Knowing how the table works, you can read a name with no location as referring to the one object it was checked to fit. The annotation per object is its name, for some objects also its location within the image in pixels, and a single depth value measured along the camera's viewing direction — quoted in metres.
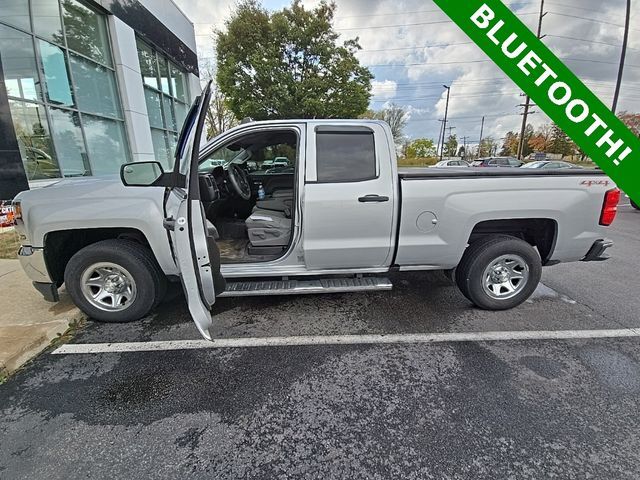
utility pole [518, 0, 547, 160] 26.50
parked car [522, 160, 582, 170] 19.05
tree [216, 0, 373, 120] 16.83
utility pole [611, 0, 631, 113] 17.01
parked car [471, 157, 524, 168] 22.98
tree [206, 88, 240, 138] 28.96
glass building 6.44
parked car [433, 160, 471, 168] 26.03
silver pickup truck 3.00
